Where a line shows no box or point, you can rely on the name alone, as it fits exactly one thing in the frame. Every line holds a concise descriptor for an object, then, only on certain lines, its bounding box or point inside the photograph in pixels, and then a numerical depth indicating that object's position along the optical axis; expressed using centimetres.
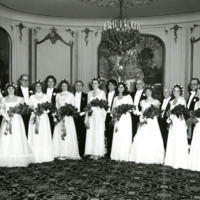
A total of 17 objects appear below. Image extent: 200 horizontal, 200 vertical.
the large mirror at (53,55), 1130
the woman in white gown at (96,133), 764
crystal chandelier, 845
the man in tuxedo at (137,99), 775
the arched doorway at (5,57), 1020
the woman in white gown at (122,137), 736
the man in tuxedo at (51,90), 811
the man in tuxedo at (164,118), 755
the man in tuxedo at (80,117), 812
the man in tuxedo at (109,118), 790
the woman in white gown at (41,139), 709
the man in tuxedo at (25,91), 779
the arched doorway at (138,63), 1145
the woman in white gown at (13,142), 658
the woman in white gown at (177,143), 653
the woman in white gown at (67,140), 752
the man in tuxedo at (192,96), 750
